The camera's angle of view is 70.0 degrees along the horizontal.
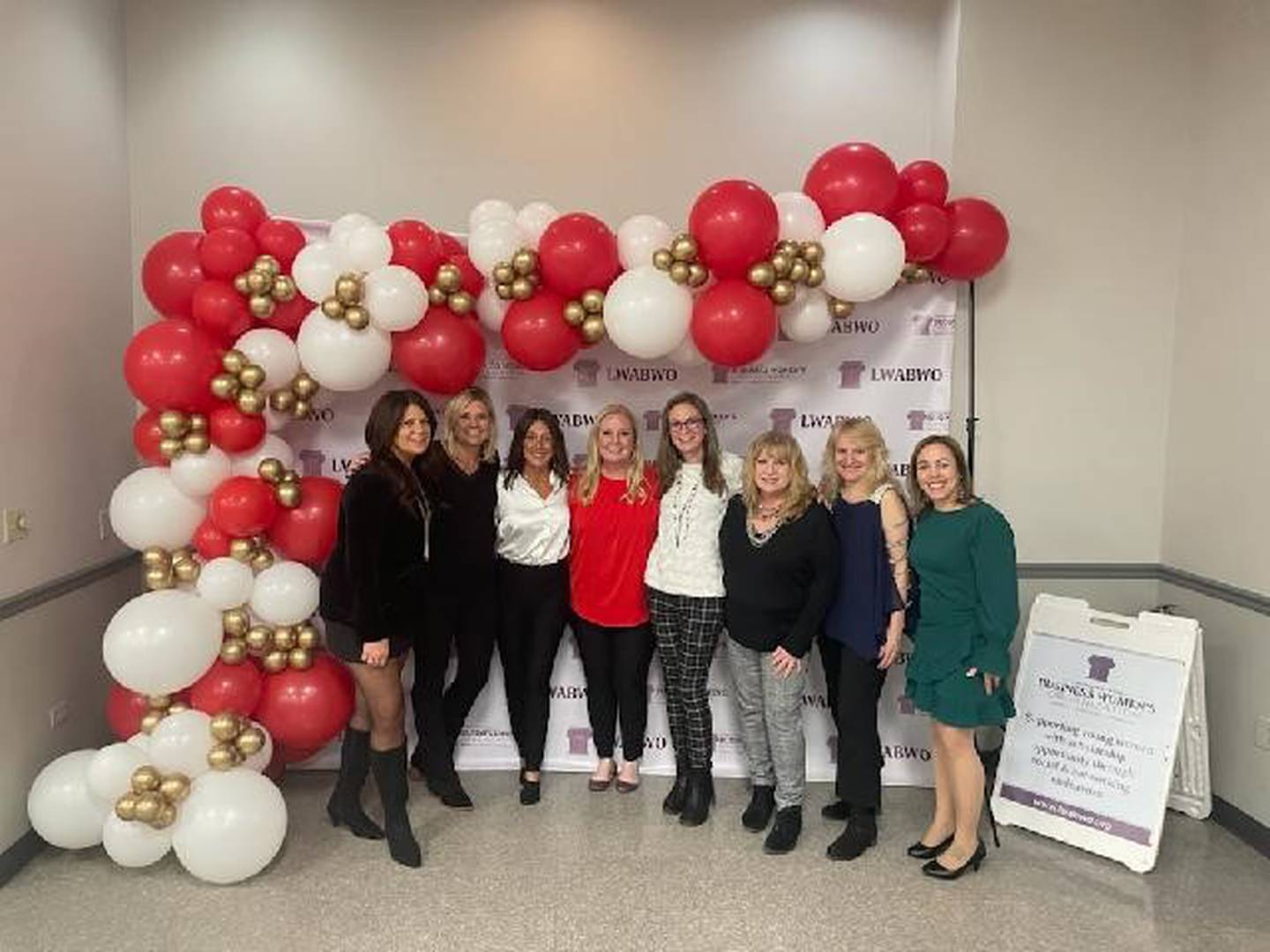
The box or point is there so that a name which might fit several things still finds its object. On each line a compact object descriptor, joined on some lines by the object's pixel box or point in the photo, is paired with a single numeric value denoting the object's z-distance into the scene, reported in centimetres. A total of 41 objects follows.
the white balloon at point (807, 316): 285
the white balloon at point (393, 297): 264
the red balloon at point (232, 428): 273
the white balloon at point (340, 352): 268
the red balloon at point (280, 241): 278
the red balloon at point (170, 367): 262
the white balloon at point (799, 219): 275
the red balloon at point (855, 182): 277
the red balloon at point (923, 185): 291
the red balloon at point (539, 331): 276
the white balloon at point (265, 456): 281
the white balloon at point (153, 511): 271
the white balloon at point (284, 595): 273
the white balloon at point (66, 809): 255
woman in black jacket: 248
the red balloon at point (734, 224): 261
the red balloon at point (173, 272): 277
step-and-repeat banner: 319
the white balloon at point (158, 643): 252
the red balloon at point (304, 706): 276
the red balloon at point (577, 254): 268
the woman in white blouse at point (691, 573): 283
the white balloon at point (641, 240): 277
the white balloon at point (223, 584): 269
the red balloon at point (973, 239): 292
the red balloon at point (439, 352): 278
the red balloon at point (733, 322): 268
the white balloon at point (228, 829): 244
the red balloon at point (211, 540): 277
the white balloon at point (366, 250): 273
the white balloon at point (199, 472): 270
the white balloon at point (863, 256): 270
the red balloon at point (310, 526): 282
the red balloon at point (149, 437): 277
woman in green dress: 250
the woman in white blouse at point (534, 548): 296
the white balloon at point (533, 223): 283
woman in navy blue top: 266
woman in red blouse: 293
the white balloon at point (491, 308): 287
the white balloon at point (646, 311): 266
